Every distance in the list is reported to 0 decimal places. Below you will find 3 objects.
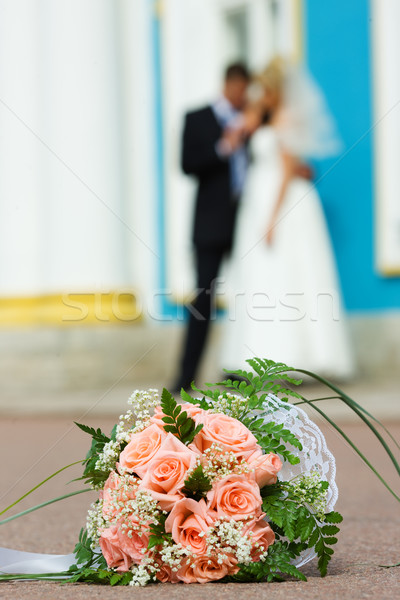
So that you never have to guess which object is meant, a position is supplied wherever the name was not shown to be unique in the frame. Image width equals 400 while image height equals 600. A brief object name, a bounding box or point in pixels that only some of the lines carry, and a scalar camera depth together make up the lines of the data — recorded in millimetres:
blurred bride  10265
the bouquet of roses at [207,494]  2681
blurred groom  9172
